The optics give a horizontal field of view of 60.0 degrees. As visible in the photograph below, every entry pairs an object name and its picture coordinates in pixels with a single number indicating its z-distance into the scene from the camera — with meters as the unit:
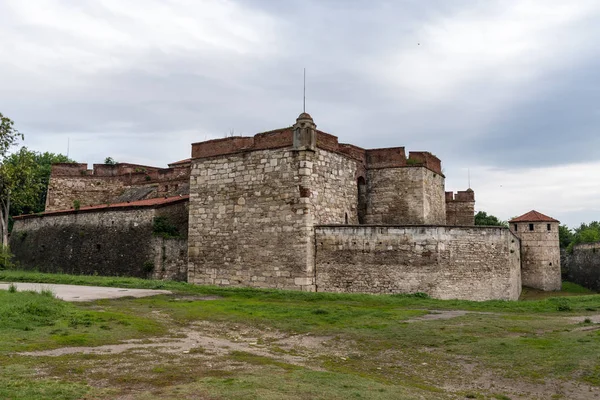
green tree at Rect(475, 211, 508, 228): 49.84
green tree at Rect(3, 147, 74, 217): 29.84
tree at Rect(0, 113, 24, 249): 29.02
